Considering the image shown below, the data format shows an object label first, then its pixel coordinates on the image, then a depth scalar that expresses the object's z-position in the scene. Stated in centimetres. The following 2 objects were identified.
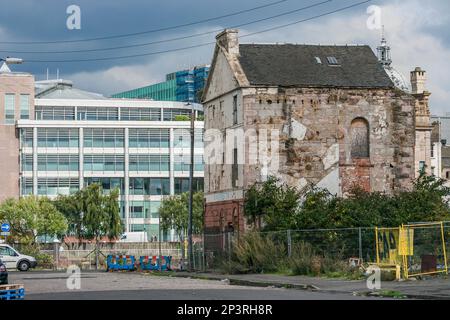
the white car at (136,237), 12294
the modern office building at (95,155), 12262
